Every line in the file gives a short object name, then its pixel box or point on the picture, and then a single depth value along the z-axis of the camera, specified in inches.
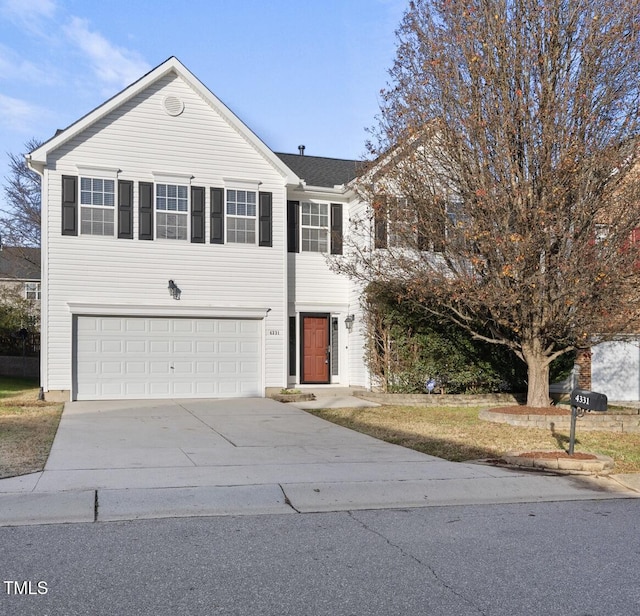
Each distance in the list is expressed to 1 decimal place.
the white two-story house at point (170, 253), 645.9
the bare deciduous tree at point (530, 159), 475.8
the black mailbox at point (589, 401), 339.3
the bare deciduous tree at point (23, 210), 1167.6
